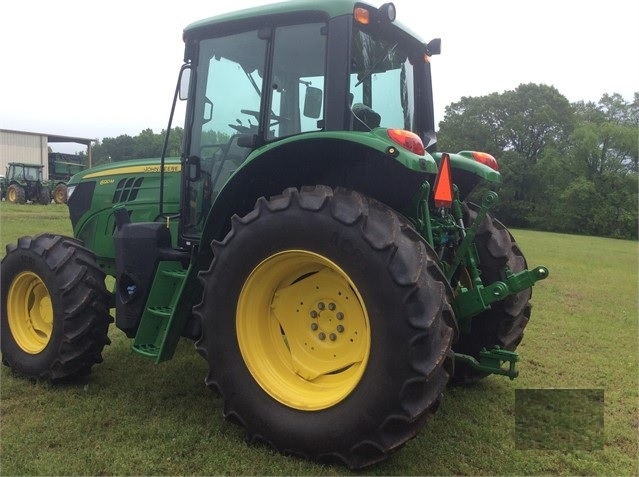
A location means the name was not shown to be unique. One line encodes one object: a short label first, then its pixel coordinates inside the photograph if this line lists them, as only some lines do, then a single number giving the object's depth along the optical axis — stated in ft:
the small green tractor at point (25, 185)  93.40
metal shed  124.98
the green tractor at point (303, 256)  8.98
